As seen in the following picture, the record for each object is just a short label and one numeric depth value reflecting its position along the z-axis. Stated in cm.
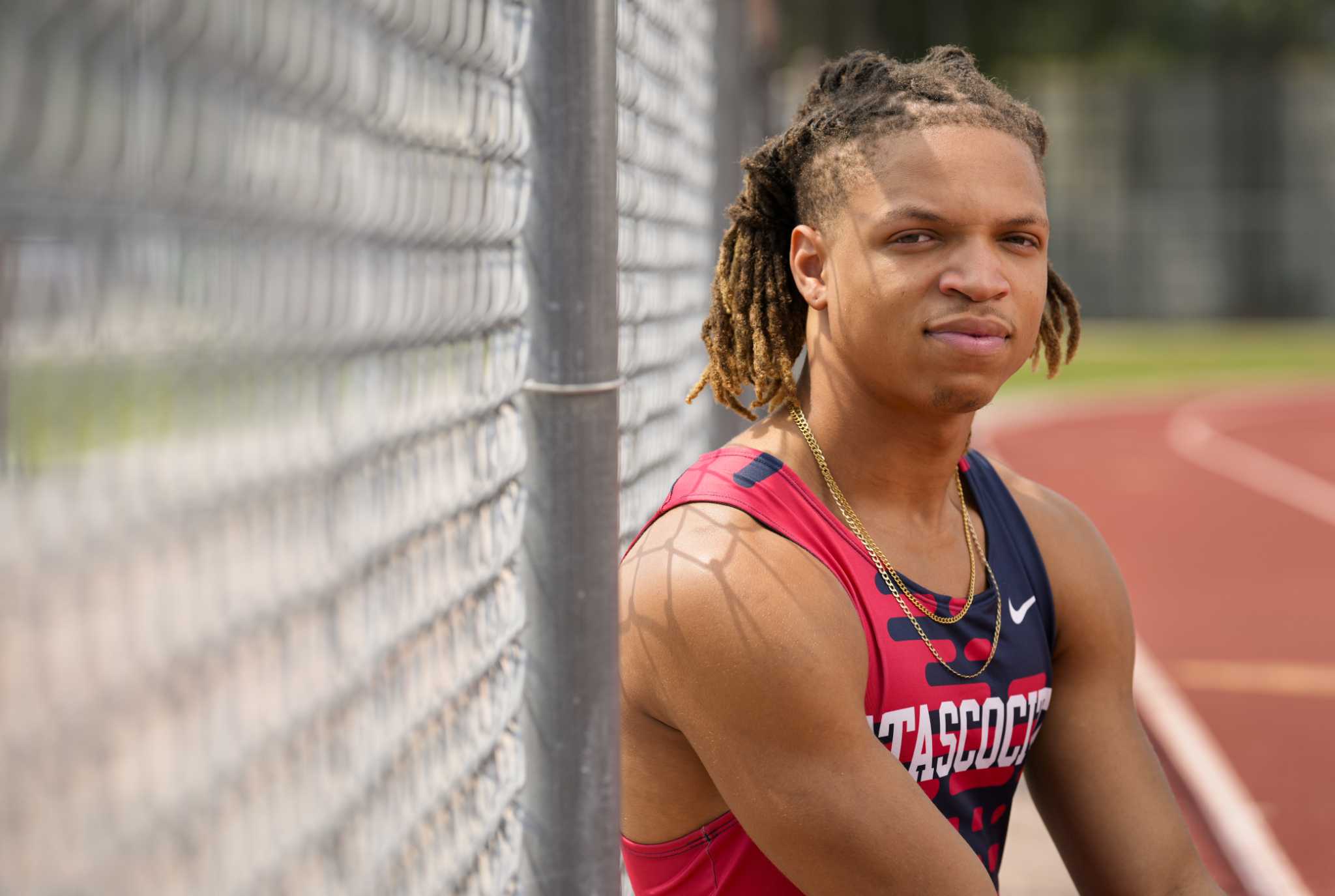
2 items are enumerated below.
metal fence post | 272
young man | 295
